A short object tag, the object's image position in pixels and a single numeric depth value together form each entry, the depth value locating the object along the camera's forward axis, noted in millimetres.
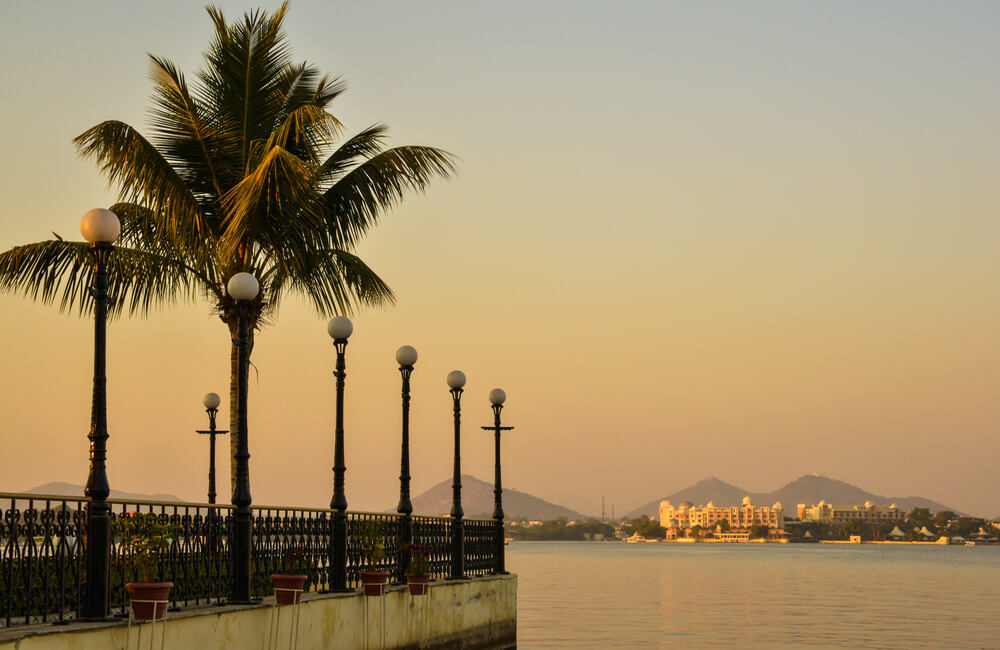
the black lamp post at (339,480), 20188
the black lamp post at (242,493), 16703
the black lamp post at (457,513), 27219
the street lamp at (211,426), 31353
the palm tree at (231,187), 22938
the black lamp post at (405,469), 23922
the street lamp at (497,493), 30359
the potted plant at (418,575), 22531
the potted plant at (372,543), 21391
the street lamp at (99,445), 13039
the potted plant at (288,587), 16781
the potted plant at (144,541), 14125
